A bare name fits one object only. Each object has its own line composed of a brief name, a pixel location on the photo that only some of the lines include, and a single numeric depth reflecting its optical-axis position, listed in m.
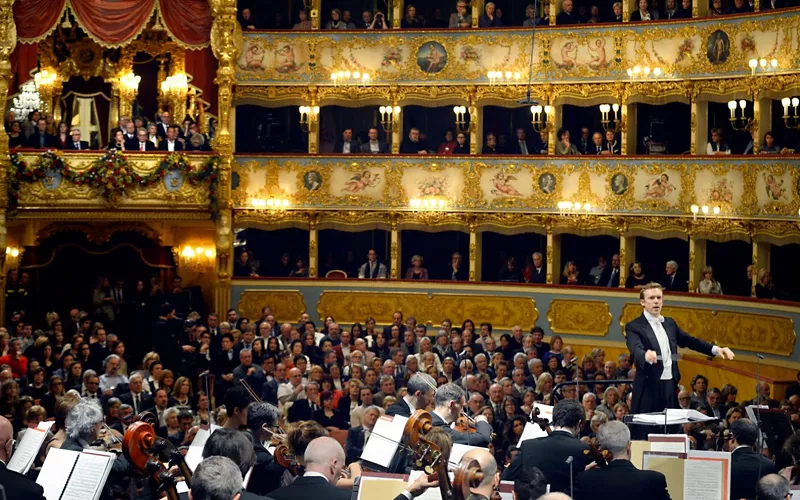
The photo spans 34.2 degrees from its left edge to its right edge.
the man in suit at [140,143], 29.45
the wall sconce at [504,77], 30.31
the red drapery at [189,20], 30.05
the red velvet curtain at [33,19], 29.50
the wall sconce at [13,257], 30.16
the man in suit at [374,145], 31.22
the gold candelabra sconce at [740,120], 26.27
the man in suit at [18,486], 9.23
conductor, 13.91
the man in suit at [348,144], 31.24
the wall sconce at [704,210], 27.58
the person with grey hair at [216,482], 7.71
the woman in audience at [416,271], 30.94
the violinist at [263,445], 10.29
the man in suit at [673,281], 28.08
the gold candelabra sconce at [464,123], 30.92
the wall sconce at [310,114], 31.14
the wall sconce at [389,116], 30.78
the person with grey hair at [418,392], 12.87
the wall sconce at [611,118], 28.65
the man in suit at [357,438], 13.73
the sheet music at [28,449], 10.84
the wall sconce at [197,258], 31.30
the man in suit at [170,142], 29.55
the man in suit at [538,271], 30.19
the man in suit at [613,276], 29.17
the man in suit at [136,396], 18.48
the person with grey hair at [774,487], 8.67
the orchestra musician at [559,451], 11.04
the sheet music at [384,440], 10.81
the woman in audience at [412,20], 31.19
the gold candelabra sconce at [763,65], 26.39
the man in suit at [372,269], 31.05
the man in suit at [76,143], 29.42
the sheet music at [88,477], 9.63
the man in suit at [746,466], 10.98
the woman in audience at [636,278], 28.66
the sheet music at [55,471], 9.80
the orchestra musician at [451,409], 11.77
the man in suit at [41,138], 29.31
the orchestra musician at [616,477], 9.48
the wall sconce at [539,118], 29.81
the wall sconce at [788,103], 25.02
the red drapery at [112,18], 29.53
